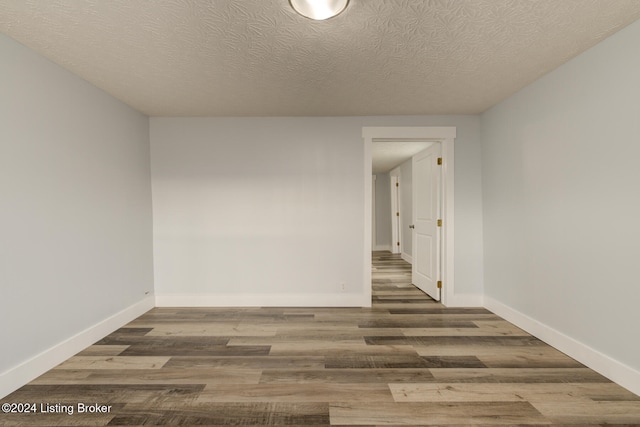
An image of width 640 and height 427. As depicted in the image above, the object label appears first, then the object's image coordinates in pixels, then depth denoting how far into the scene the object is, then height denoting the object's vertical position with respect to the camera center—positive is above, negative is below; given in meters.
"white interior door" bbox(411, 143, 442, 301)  3.63 -0.10
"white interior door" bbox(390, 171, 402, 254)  8.14 -0.11
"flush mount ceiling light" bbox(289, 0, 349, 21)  1.52 +1.14
